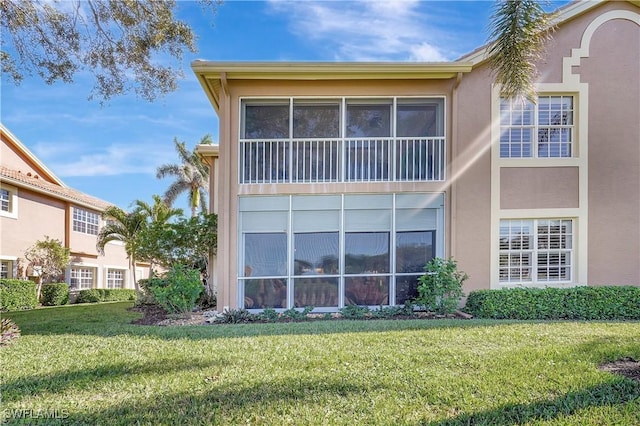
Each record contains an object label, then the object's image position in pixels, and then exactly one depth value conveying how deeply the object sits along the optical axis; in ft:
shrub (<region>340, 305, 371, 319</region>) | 32.18
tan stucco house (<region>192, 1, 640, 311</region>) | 34.40
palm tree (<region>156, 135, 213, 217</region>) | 108.27
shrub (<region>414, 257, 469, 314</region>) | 31.89
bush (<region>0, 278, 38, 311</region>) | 47.10
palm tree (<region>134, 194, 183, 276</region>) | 51.96
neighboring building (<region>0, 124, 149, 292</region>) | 55.11
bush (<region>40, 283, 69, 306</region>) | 57.31
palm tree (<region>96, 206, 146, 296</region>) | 59.26
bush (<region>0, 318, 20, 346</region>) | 21.81
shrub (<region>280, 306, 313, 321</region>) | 31.83
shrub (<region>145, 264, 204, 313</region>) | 32.35
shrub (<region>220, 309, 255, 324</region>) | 31.32
